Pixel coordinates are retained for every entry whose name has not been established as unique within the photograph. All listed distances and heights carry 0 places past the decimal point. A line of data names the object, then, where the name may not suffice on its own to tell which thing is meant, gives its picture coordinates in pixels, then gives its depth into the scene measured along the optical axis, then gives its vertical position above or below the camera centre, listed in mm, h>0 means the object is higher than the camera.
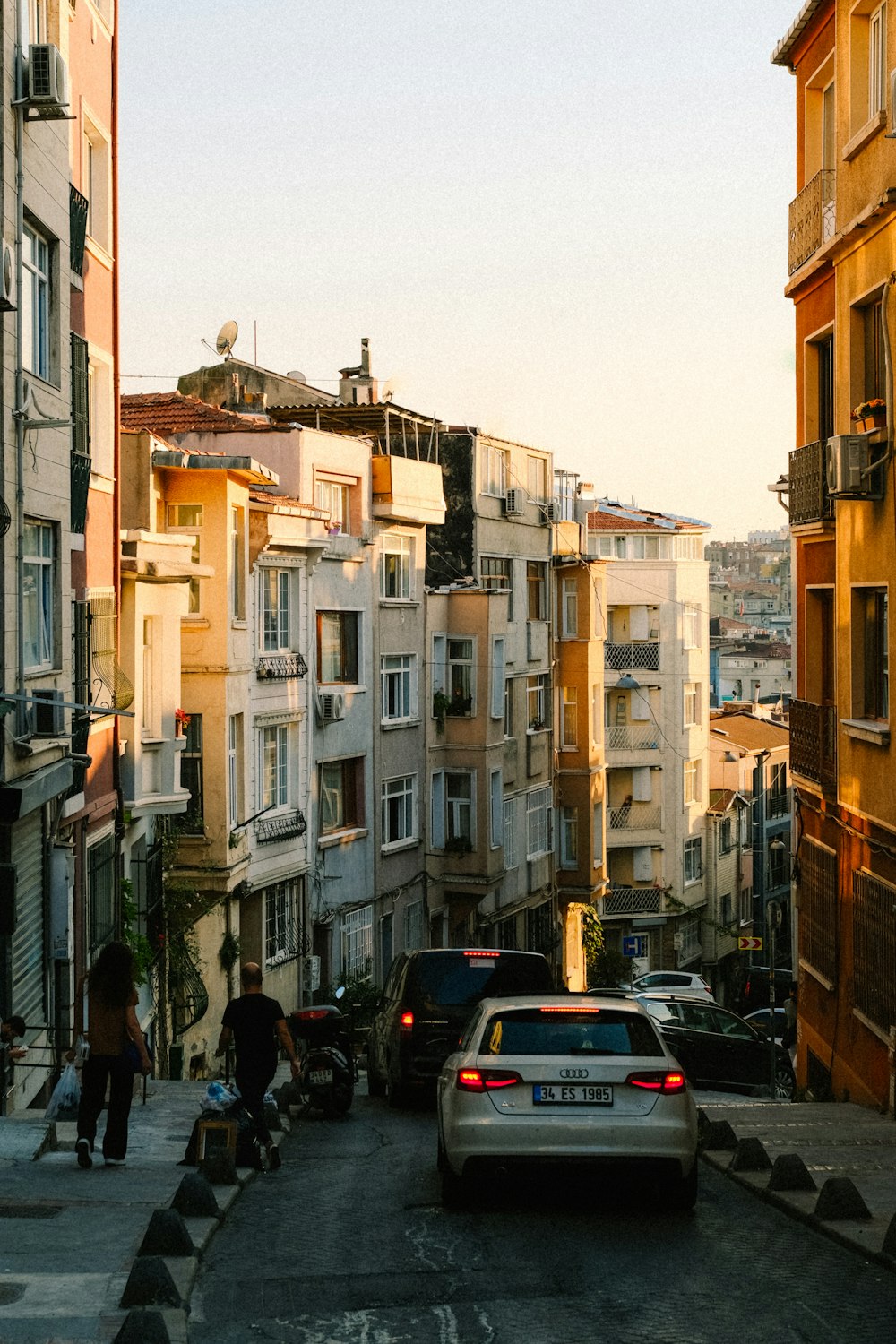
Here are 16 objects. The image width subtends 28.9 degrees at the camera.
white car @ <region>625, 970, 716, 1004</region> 49191 -9804
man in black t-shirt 13195 -2943
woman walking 12242 -2762
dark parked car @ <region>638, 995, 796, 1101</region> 26422 -6078
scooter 18672 -4639
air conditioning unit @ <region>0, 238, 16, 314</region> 15516 +3393
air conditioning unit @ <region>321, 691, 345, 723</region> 35156 -1165
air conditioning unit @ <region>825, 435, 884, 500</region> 18938 +1931
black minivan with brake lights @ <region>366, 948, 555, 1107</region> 18766 -3775
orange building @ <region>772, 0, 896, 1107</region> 19047 +1292
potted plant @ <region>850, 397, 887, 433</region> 19344 +2575
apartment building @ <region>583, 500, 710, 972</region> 63500 -4123
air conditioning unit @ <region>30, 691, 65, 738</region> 17219 -649
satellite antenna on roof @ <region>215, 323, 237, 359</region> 40875 +7316
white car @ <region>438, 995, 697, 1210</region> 10945 -2931
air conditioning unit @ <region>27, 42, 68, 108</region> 16359 +5454
